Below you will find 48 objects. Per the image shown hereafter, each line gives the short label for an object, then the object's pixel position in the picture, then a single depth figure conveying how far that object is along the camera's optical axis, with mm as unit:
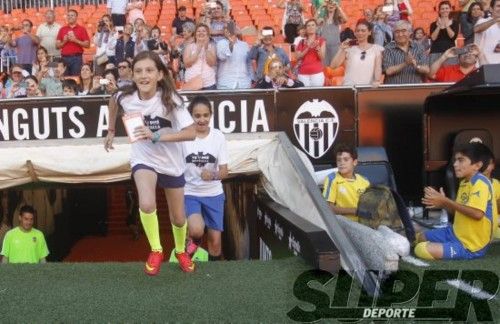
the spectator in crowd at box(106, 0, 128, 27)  15203
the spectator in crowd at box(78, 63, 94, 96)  11797
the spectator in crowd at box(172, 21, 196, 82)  11383
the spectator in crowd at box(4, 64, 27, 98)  11850
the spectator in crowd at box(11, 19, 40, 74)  14875
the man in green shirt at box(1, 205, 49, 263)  9125
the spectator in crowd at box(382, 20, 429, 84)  10102
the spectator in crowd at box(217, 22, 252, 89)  10547
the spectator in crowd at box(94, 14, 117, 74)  13664
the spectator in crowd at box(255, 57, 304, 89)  9945
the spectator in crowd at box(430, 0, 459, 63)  11938
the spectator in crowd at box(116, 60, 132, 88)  10664
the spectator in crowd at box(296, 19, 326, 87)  10742
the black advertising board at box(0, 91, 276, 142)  9672
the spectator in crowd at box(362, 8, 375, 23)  14372
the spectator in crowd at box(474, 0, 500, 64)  10602
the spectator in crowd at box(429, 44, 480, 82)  10023
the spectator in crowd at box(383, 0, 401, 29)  13617
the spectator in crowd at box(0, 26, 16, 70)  15719
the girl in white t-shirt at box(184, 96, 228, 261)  7500
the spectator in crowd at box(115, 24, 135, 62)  12898
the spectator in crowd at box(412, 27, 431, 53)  12029
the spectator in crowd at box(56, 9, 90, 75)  14477
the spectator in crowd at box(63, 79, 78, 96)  11257
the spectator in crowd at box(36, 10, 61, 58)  15352
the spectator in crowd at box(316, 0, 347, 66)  11648
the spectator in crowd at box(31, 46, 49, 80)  12969
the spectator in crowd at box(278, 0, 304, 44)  13852
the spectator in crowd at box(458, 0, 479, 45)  12620
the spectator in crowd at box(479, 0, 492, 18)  12609
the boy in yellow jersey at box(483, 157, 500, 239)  7250
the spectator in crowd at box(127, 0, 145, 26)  14914
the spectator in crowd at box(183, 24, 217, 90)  10375
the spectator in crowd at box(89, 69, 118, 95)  10422
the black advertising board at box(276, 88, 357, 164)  9602
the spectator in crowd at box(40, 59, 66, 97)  11797
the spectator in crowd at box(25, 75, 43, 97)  11273
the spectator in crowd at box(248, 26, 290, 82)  10727
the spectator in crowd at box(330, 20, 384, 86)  10070
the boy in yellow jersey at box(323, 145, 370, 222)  7449
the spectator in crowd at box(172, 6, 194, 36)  15029
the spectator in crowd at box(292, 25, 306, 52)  11557
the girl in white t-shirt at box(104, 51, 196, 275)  5832
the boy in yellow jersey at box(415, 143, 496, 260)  6586
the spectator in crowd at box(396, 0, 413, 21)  14430
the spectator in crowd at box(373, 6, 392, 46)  12857
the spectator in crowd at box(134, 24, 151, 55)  12750
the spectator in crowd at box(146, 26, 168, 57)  12559
